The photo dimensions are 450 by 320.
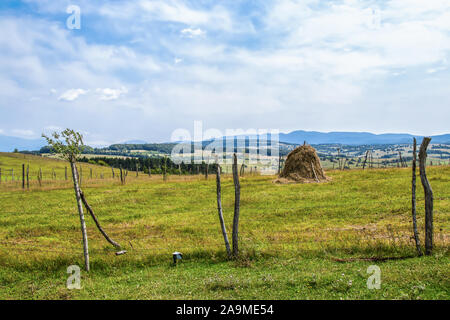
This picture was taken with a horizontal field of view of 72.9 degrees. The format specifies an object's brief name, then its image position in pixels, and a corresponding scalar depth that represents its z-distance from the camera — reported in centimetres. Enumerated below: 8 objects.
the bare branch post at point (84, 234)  919
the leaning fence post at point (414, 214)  884
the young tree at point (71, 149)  884
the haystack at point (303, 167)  3109
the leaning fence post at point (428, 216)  879
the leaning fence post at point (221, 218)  962
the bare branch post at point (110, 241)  1087
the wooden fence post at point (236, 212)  964
